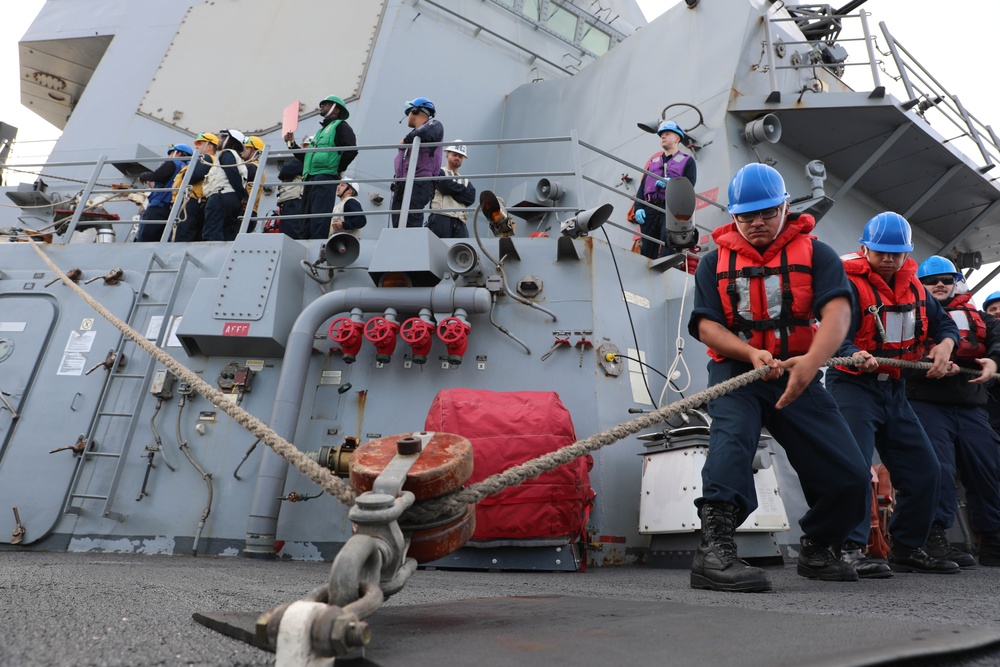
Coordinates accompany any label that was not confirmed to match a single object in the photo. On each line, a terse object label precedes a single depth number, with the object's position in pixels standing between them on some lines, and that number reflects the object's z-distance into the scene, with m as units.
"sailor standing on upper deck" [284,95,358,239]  5.75
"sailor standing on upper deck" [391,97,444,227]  5.62
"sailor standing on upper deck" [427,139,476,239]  5.86
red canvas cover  3.71
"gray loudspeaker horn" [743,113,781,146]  6.02
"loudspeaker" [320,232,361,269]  4.95
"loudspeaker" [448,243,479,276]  4.73
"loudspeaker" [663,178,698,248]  4.60
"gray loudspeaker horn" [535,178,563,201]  6.29
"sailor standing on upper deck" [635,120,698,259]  5.59
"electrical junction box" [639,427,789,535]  3.94
